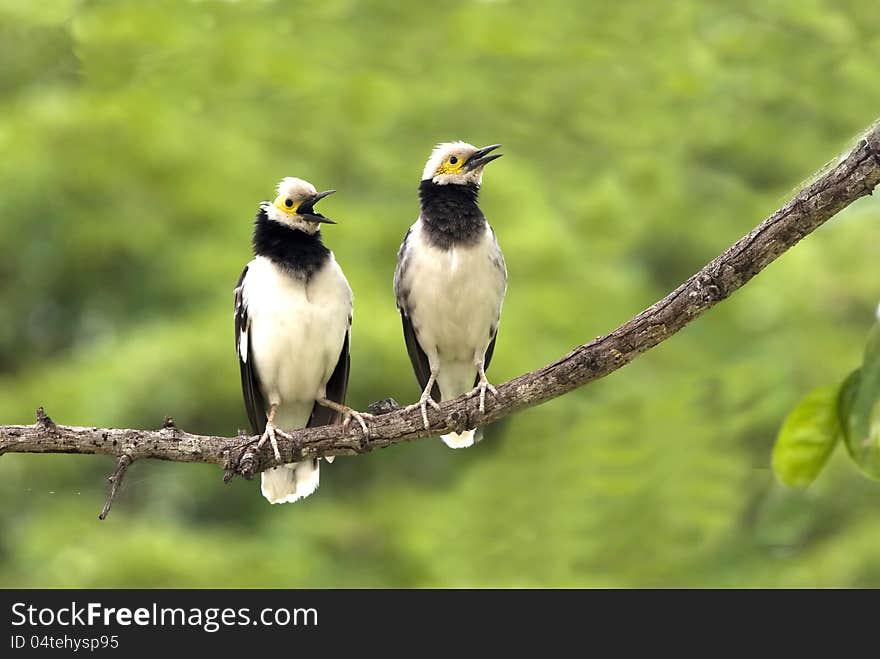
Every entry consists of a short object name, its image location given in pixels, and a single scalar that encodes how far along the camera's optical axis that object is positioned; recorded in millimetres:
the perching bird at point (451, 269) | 8828
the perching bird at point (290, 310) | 8437
